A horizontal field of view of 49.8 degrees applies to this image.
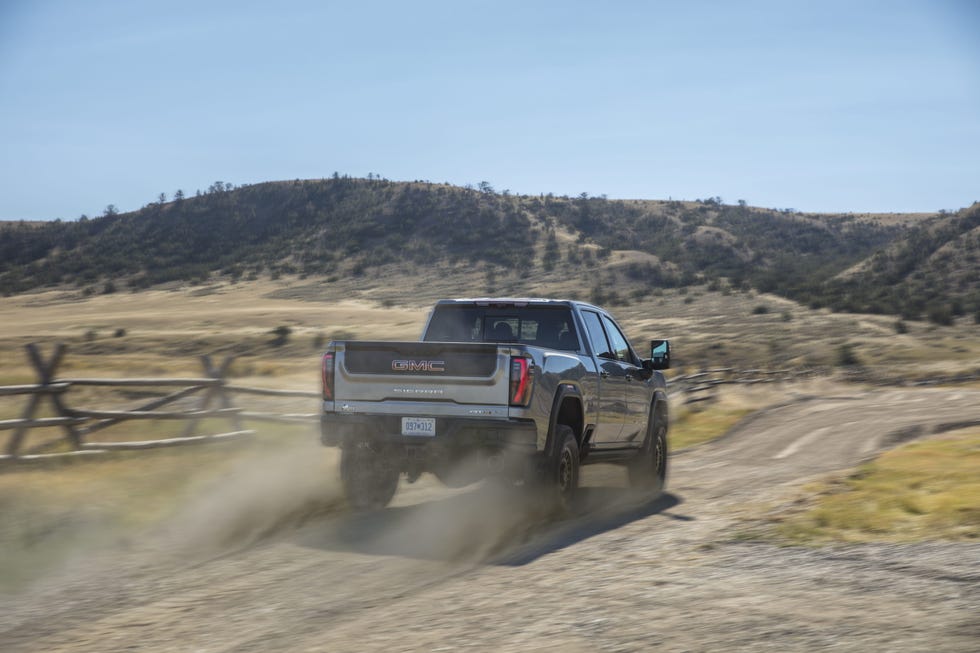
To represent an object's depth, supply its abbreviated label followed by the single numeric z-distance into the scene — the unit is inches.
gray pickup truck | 337.4
